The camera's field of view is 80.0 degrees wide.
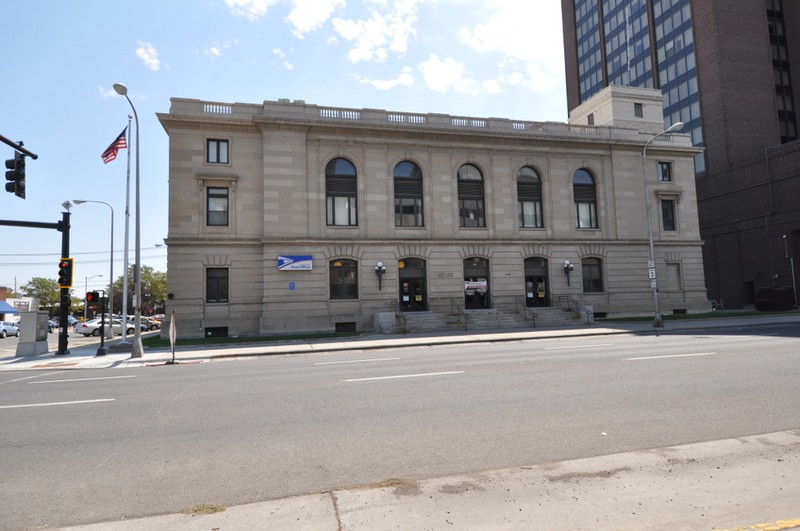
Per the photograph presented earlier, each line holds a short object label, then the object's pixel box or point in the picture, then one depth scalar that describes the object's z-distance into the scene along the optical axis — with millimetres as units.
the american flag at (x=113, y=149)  23641
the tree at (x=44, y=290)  90250
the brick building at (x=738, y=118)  45094
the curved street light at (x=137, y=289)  20156
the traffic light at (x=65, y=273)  22078
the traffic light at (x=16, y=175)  15461
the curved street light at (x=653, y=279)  25312
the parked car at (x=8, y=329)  43944
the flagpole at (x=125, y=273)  24234
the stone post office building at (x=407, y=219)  29609
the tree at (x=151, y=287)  86125
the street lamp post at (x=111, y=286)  36125
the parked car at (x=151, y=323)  49866
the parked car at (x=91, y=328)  41812
